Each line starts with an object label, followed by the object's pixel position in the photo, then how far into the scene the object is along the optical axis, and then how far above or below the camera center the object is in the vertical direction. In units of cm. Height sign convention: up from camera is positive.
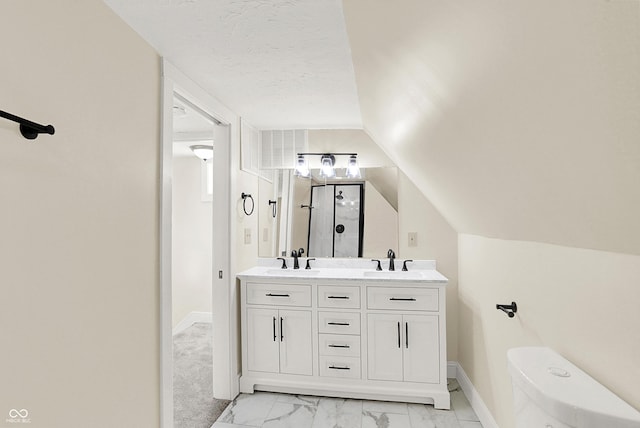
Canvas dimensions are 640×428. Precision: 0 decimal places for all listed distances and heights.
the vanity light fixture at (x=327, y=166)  298 +50
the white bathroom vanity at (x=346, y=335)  226 -86
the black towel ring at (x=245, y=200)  270 +16
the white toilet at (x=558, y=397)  82 -51
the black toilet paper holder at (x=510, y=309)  158 -46
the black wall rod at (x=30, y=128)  91 +28
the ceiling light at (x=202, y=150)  337 +73
